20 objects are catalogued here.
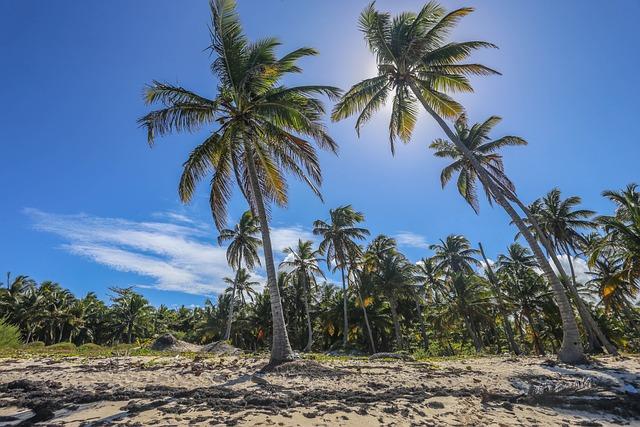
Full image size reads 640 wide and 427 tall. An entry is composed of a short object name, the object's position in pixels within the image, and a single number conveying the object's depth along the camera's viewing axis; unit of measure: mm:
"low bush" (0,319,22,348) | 18562
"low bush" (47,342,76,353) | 24127
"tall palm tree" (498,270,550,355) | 26891
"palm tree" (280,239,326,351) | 33156
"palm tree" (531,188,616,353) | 24547
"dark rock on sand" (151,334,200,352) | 18677
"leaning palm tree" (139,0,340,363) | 10719
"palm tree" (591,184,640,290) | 14461
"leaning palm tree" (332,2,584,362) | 13586
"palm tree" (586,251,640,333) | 16719
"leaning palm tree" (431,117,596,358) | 11617
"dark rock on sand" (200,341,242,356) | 16730
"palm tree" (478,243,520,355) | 26266
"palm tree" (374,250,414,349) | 30500
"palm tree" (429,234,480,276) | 35438
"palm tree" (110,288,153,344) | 48094
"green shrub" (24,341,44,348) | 26012
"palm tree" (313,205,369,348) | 30969
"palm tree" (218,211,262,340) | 33094
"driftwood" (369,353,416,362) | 13975
